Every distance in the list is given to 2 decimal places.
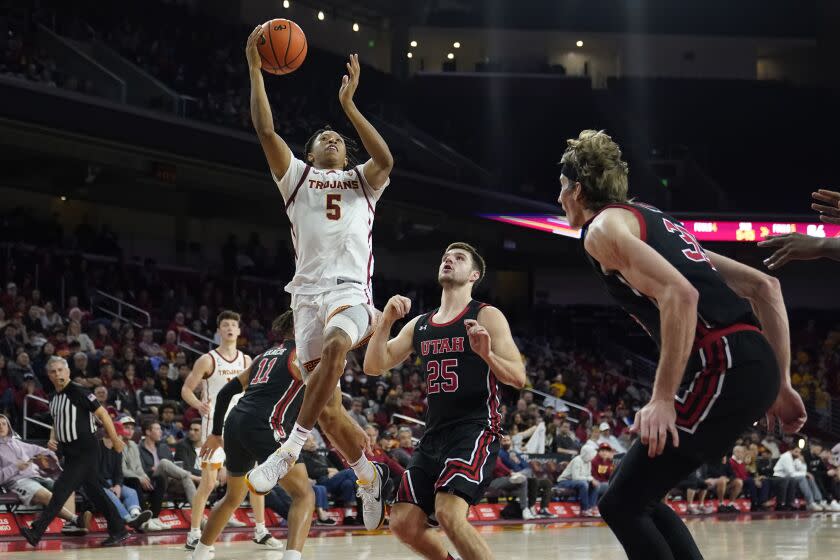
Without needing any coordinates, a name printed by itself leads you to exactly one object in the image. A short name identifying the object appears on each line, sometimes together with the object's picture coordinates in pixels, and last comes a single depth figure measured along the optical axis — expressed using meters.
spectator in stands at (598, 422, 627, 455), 17.92
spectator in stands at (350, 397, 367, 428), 15.33
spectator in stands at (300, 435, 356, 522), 14.11
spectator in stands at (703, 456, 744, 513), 19.36
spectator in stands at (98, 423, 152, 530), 12.13
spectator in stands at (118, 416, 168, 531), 12.62
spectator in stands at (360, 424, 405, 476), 13.94
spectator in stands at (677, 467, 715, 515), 18.83
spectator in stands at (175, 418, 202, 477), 13.23
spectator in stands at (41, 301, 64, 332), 16.68
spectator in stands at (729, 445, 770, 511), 20.09
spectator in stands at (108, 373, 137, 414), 14.37
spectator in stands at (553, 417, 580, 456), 17.91
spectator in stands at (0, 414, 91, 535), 11.55
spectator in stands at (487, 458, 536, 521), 15.75
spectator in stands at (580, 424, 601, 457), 17.02
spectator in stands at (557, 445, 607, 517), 16.84
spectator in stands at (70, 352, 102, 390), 13.96
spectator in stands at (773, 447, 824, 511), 20.17
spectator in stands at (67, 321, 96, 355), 16.17
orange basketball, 6.88
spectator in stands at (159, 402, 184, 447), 14.05
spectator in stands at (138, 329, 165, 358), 17.16
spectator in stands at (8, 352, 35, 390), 14.32
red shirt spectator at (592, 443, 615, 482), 17.05
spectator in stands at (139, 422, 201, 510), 12.91
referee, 10.74
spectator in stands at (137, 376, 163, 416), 14.93
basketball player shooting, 6.64
